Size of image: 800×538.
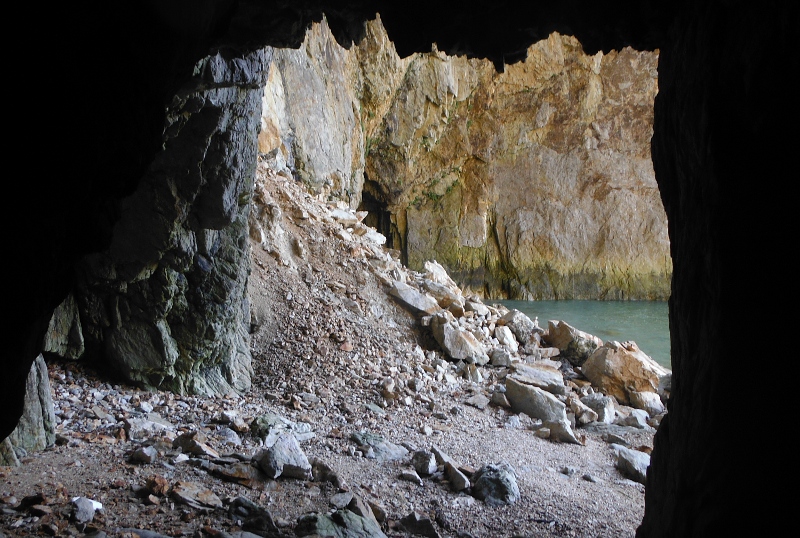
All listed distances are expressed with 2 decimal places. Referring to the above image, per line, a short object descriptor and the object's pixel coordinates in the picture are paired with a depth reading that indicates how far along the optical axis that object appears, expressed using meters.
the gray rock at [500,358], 7.47
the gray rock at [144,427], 4.12
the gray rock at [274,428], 4.48
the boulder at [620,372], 7.23
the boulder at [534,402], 6.07
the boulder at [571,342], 8.16
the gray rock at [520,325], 8.62
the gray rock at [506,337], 8.19
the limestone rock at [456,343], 7.30
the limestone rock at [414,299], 7.73
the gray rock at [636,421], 6.16
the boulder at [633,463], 4.85
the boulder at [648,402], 6.82
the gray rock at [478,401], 6.26
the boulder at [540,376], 6.81
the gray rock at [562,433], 5.50
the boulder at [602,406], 6.29
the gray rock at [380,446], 4.51
